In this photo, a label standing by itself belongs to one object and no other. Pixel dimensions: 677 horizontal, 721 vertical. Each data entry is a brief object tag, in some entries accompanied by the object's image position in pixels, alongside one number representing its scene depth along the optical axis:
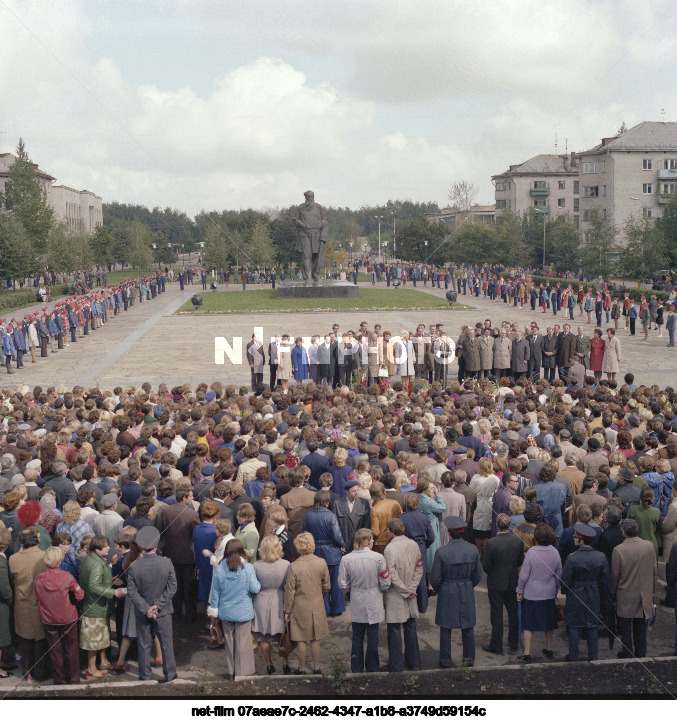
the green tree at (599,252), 56.16
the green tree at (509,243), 66.75
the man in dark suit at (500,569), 7.37
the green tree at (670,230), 53.73
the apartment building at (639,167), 80.94
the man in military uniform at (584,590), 7.12
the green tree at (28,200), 72.81
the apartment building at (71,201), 95.81
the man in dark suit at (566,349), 19.69
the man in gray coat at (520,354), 19.62
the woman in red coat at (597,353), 19.27
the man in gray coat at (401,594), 6.99
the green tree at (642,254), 50.97
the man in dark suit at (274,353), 19.50
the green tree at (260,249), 67.62
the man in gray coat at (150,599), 6.88
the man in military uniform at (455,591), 7.06
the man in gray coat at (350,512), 8.12
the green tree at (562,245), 67.88
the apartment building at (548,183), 98.75
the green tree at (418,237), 81.94
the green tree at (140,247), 79.34
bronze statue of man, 41.47
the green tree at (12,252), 54.56
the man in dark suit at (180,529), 7.81
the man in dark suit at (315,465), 9.52
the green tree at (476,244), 66.81
